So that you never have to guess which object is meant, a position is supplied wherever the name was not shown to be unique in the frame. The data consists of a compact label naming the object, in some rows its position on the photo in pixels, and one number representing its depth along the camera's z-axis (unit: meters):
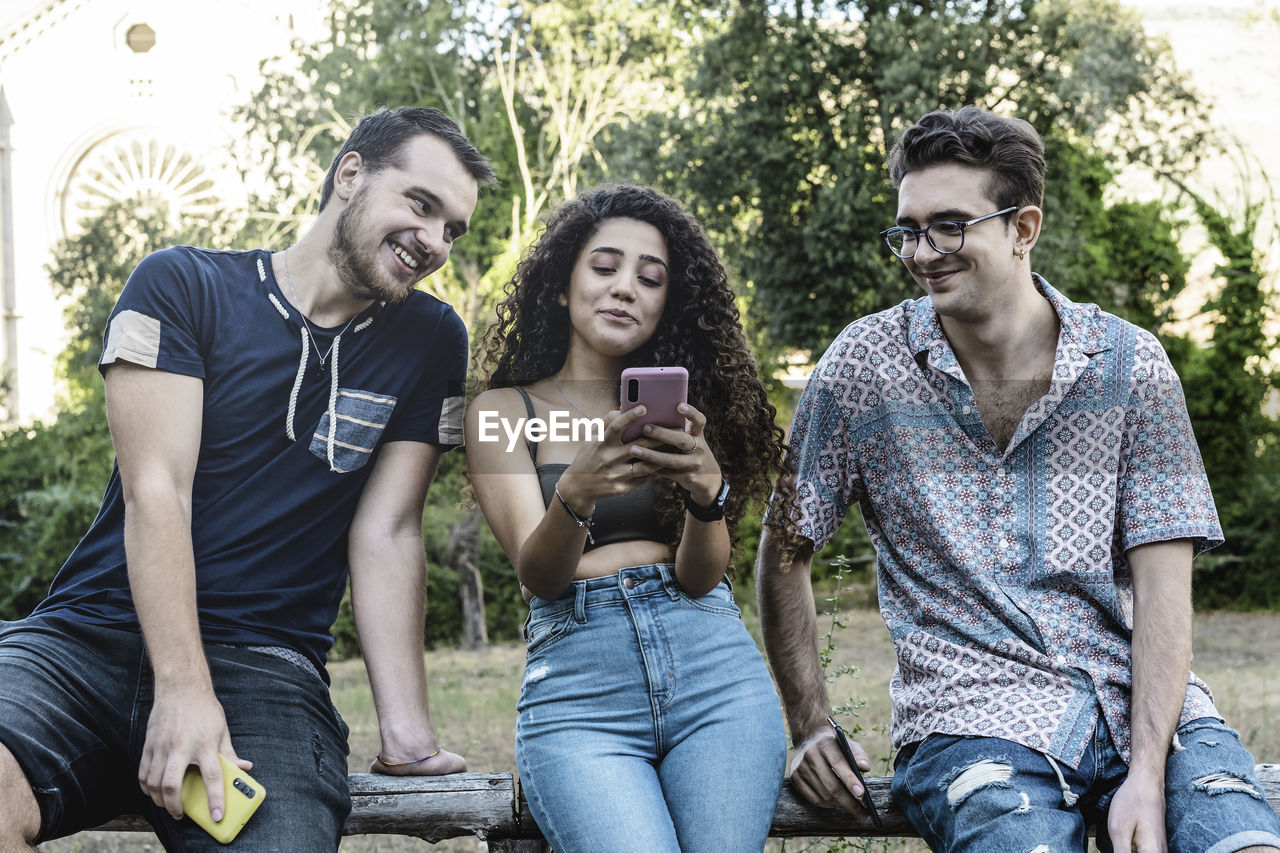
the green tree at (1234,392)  16.45
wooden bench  2.95
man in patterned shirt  2.63
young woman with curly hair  2.65
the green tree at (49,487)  14.03
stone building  26.59
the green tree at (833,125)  13.10
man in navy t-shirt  2.56
